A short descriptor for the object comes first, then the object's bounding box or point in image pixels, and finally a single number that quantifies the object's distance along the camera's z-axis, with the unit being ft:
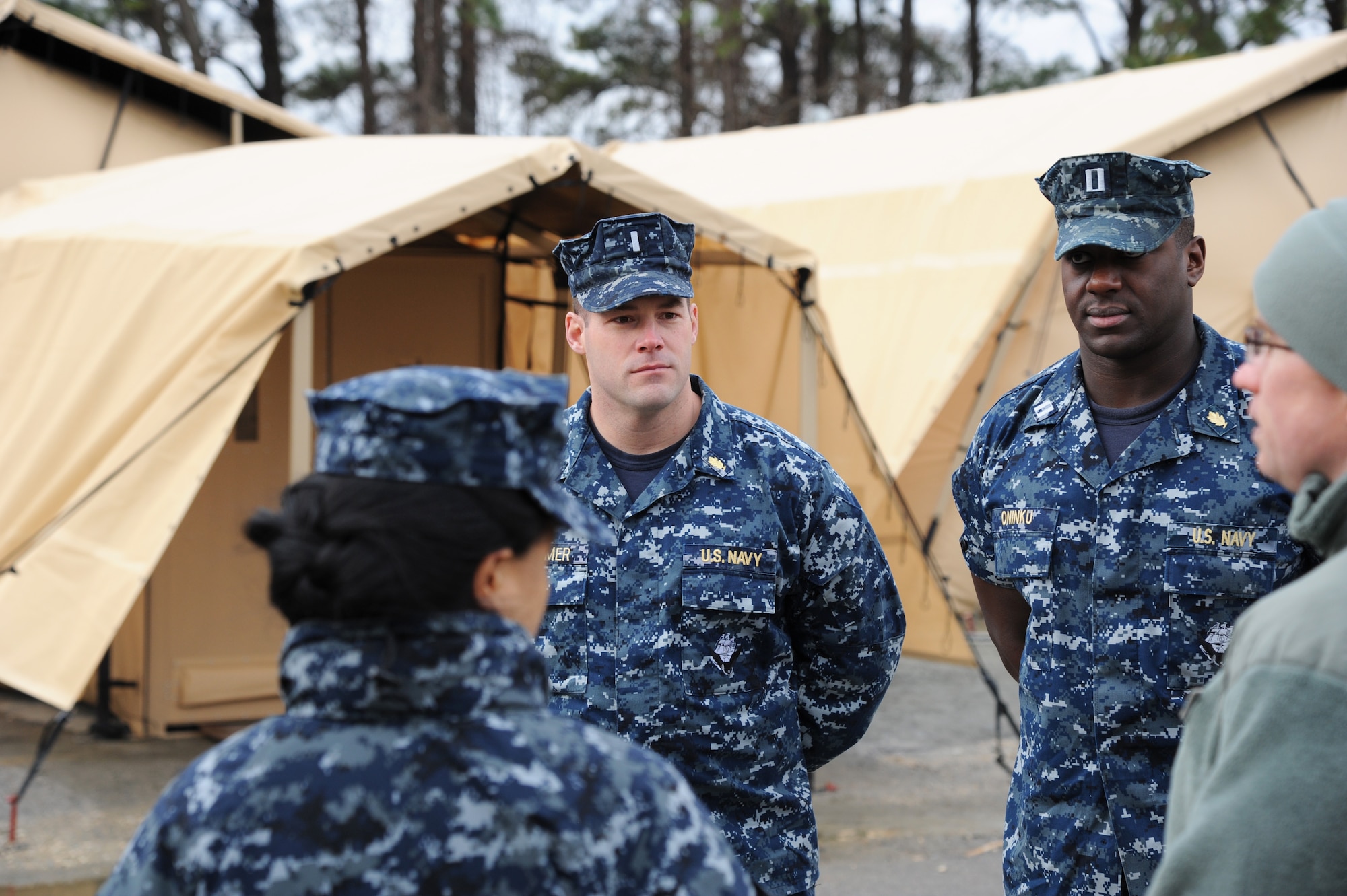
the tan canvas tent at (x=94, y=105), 29.91
